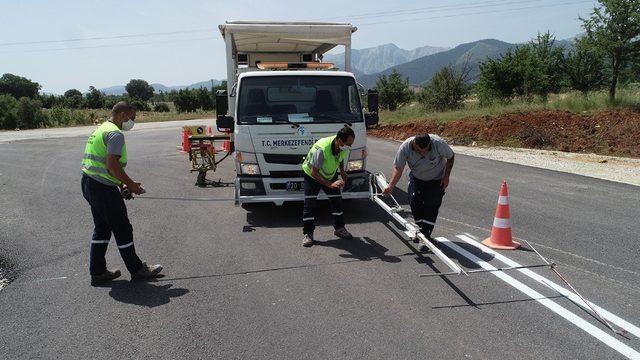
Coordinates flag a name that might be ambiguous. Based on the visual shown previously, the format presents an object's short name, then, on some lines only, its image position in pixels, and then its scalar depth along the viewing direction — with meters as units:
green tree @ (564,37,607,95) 28.03
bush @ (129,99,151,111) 79.69
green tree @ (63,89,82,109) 84.82
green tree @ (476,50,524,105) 27.66
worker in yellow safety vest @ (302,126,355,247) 5.70
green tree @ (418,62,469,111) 30.41
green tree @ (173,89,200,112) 72.94
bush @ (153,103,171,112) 82.44
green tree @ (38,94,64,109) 86.69
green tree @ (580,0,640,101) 17.89
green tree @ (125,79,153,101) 130.38
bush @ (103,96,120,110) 83.15
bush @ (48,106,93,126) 41.53
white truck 6.79
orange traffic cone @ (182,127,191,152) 10.38
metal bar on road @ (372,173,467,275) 4.28
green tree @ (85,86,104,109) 84.00
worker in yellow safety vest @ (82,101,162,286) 4.47
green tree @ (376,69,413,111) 40.19
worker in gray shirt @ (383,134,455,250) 5.39
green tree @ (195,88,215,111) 73.62
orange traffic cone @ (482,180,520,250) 5.54
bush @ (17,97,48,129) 38.72
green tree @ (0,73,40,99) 91.12
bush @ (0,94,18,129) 38.19
